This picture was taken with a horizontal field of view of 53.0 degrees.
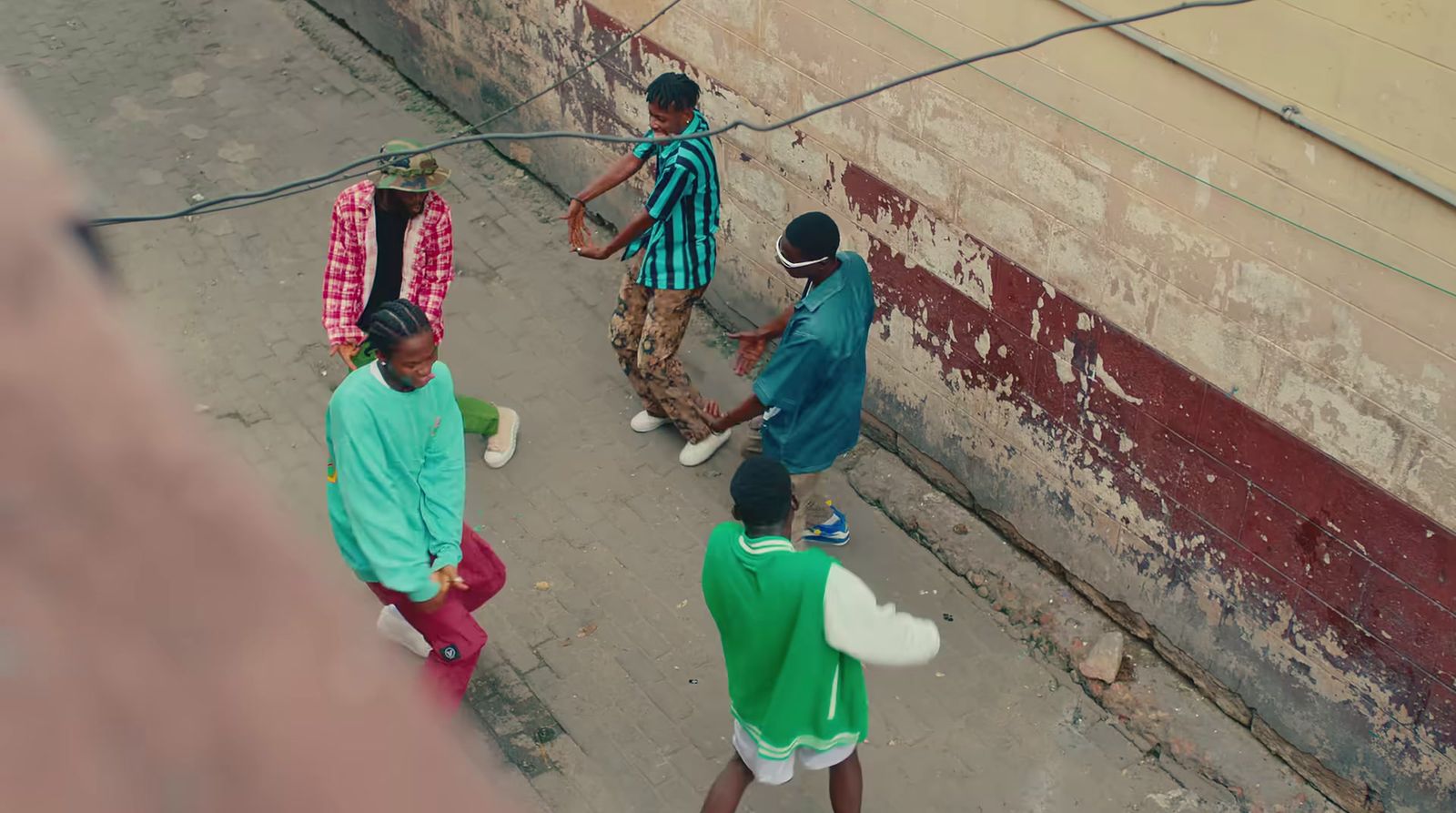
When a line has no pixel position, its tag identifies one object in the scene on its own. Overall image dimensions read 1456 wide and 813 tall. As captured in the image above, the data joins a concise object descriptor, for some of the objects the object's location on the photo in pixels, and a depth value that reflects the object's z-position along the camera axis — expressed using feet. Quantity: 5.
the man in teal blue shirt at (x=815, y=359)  15.94
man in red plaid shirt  17.69
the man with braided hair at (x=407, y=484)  14.06
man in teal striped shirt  18.43
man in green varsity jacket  12.27
